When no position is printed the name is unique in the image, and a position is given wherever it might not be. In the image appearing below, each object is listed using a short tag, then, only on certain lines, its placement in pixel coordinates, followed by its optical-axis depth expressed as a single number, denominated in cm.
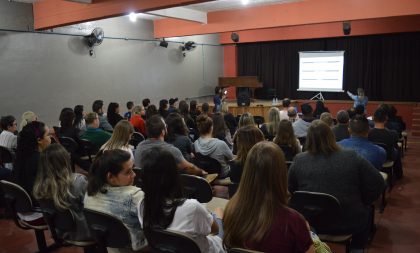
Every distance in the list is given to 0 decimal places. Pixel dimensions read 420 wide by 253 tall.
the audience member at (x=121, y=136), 356
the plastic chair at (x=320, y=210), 225
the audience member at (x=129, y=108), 723
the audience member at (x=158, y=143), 327
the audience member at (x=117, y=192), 205
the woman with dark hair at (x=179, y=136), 383
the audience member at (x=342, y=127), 451
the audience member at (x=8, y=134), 429
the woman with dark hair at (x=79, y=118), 569
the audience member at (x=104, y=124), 574
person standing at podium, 1006
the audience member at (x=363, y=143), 321
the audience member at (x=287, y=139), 361
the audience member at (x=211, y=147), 367
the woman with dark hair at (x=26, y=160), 288
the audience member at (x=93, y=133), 479
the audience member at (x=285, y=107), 691
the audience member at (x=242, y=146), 300
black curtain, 1012
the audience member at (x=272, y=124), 514
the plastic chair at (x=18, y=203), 252
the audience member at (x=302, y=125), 514
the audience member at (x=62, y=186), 239
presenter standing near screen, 918
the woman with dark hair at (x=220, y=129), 444
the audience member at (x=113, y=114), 640
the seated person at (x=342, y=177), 232
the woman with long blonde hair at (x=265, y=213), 149
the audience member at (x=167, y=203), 167
